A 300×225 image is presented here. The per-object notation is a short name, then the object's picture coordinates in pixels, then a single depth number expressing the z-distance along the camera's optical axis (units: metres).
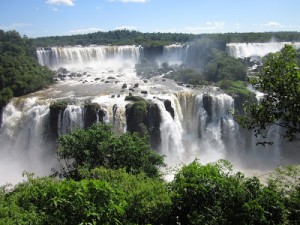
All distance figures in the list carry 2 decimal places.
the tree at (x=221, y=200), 8.91
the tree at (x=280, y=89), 8.75
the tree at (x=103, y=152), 15.90
